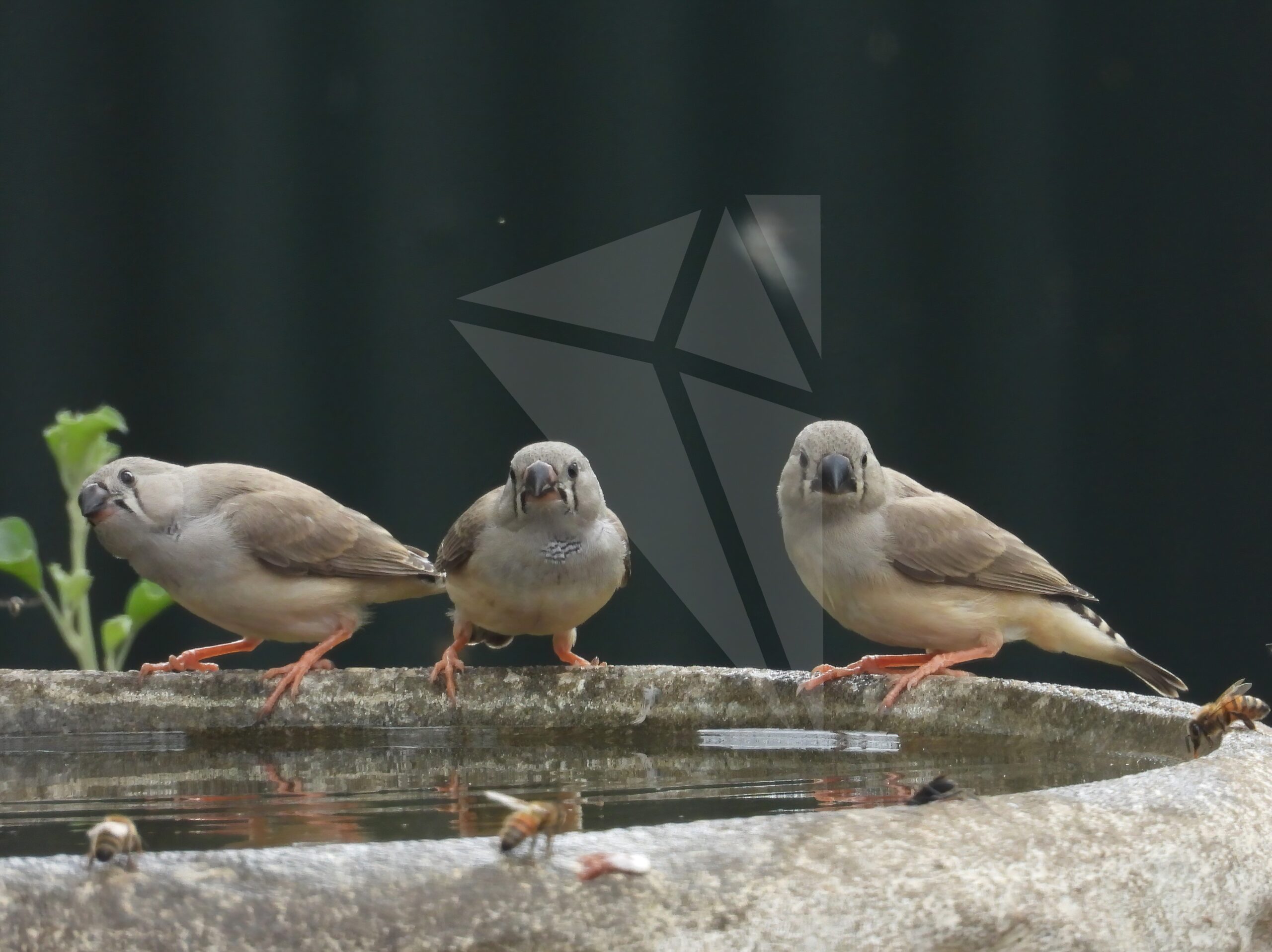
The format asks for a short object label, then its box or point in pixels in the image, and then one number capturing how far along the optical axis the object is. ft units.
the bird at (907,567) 19.07
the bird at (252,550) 19.03
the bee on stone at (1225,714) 11.80
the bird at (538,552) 18.54
